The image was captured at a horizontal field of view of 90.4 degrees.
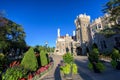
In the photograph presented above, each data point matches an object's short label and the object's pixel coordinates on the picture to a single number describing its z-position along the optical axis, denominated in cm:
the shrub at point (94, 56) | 701
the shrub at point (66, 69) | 555
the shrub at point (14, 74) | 423
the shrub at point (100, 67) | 658
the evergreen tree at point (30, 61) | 645
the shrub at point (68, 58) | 611
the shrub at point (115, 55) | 715
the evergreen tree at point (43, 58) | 952
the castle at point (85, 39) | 1740
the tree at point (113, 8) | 1006
